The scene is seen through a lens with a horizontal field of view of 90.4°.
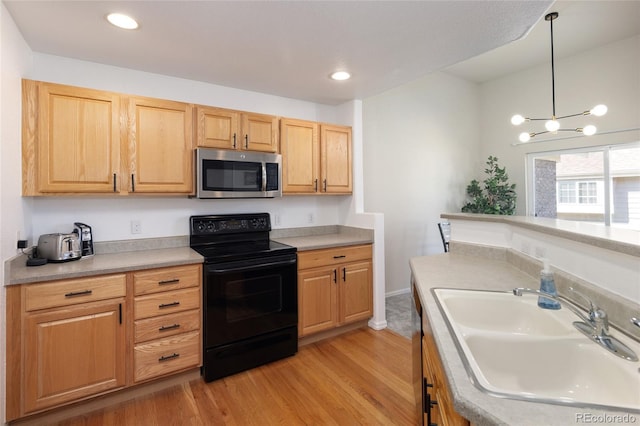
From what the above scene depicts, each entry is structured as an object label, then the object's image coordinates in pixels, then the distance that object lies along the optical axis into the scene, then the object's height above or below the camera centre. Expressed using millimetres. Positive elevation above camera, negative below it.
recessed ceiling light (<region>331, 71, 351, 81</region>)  2656 +1182
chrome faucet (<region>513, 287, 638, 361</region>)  854 -365
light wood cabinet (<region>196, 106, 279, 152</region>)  2590 +737
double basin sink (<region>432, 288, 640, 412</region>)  771 -431
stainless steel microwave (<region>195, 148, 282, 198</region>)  2551 +353
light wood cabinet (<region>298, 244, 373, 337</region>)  2807 -689
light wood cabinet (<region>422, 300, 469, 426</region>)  867 -584
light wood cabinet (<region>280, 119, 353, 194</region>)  3043 +570
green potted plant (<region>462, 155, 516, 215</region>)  4578 +243
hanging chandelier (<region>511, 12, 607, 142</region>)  2928 +925
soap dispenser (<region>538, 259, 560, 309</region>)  1225 -305
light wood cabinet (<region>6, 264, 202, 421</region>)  1765 -730
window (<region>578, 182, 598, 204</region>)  4273 +255
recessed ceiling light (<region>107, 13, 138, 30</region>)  1812 +1144
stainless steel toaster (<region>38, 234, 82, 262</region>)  2018 -195
